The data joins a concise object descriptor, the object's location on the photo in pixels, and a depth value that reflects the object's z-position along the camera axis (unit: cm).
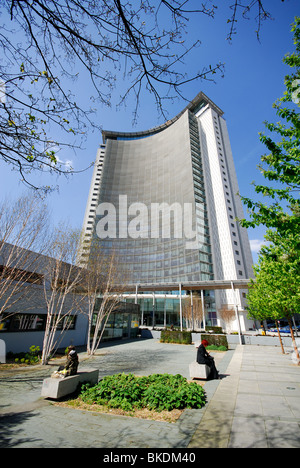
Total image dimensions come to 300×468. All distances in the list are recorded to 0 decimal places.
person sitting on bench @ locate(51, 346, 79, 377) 641
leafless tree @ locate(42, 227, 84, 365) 1141
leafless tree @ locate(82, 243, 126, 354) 1506
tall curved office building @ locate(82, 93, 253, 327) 5303
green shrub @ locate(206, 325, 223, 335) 2914
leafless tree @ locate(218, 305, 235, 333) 4334
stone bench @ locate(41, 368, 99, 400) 587
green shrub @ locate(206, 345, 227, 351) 1784
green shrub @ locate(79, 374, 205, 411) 546
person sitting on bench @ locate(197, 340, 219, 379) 859
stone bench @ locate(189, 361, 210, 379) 842
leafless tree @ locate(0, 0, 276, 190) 280
